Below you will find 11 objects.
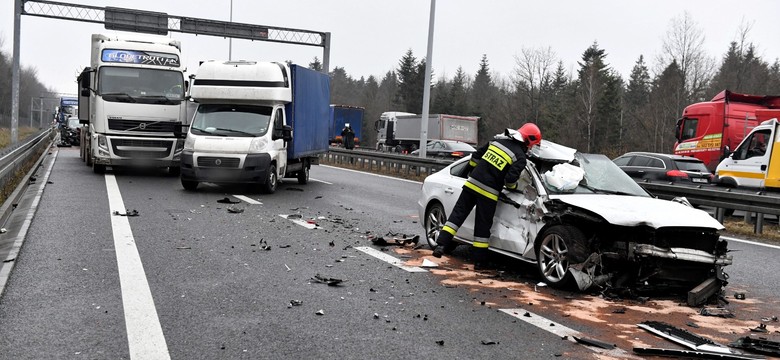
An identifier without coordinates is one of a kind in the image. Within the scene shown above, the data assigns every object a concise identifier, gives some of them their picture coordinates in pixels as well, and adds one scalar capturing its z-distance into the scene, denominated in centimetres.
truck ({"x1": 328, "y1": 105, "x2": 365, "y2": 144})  5169
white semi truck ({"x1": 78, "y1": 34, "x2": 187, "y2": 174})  1844
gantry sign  3512
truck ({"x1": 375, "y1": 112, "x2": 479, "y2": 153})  4509
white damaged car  650
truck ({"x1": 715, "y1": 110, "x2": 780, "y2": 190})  1584
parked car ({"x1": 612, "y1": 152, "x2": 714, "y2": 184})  1767
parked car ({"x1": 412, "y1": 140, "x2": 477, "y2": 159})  2967
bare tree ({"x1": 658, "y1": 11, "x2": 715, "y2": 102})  4791
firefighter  772
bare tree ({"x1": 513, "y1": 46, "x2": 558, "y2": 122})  6706
